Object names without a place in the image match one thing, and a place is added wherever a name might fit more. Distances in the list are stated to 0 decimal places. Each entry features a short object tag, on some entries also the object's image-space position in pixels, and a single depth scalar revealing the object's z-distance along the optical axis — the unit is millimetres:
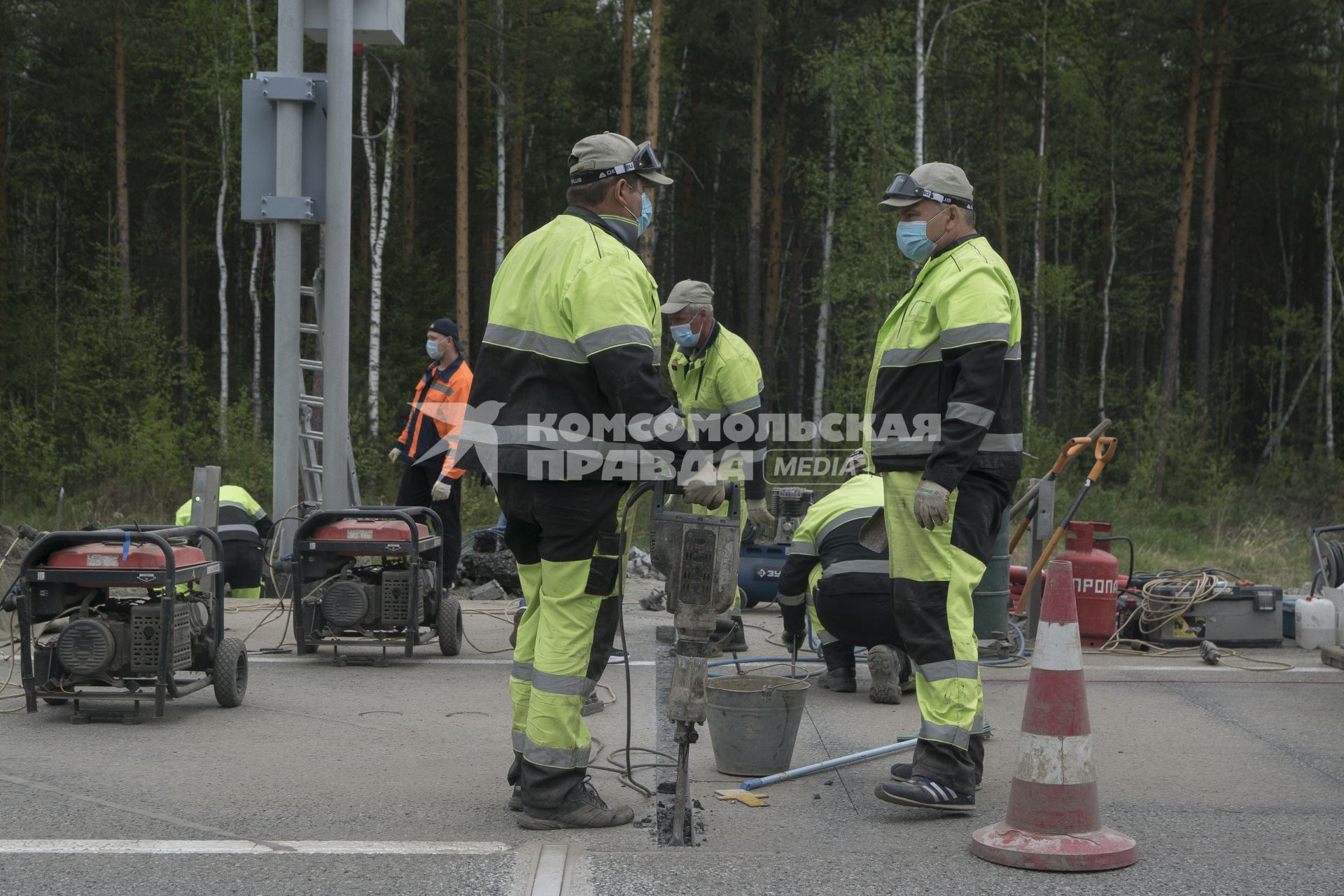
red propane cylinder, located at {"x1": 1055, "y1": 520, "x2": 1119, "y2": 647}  8398
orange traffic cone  4035
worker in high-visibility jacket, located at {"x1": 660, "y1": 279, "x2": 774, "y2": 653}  7730
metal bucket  5082
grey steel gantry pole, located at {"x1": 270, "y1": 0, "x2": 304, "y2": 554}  9625
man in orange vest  9375
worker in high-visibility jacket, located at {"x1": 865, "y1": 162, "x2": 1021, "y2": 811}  4648
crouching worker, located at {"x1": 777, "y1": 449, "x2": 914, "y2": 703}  6340
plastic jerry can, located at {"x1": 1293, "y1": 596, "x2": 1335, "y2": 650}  8259
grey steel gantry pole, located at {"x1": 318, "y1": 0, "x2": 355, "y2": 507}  9477
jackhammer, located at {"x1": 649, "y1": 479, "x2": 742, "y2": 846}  4250
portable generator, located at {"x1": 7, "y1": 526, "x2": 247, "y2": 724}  5895
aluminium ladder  9984
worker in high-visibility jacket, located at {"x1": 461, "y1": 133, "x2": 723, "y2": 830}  4281
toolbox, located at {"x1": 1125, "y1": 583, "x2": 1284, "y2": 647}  8656
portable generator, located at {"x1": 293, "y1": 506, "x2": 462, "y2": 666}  7457
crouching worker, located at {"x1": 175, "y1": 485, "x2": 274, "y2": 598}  9312
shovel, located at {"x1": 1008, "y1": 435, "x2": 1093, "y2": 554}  8133
